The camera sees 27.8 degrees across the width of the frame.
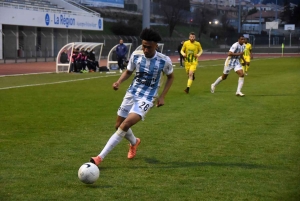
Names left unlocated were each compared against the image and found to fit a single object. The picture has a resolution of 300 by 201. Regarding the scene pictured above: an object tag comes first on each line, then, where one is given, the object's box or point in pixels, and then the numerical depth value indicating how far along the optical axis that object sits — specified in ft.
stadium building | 159.84
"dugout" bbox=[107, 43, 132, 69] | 120.57
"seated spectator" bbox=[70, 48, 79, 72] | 106.93
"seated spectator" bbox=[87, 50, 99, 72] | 110.32
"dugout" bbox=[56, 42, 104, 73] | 108.17
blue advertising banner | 228.43
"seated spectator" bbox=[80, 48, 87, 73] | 108.06
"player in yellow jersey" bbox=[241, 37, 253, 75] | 103.76
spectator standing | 112.68
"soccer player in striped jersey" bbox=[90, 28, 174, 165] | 26.30
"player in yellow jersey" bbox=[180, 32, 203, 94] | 66.23
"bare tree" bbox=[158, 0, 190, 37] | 284.84
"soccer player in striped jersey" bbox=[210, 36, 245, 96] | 60.58
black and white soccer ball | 23.09
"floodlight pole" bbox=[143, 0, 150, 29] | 104.78
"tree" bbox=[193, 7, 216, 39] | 316.27
